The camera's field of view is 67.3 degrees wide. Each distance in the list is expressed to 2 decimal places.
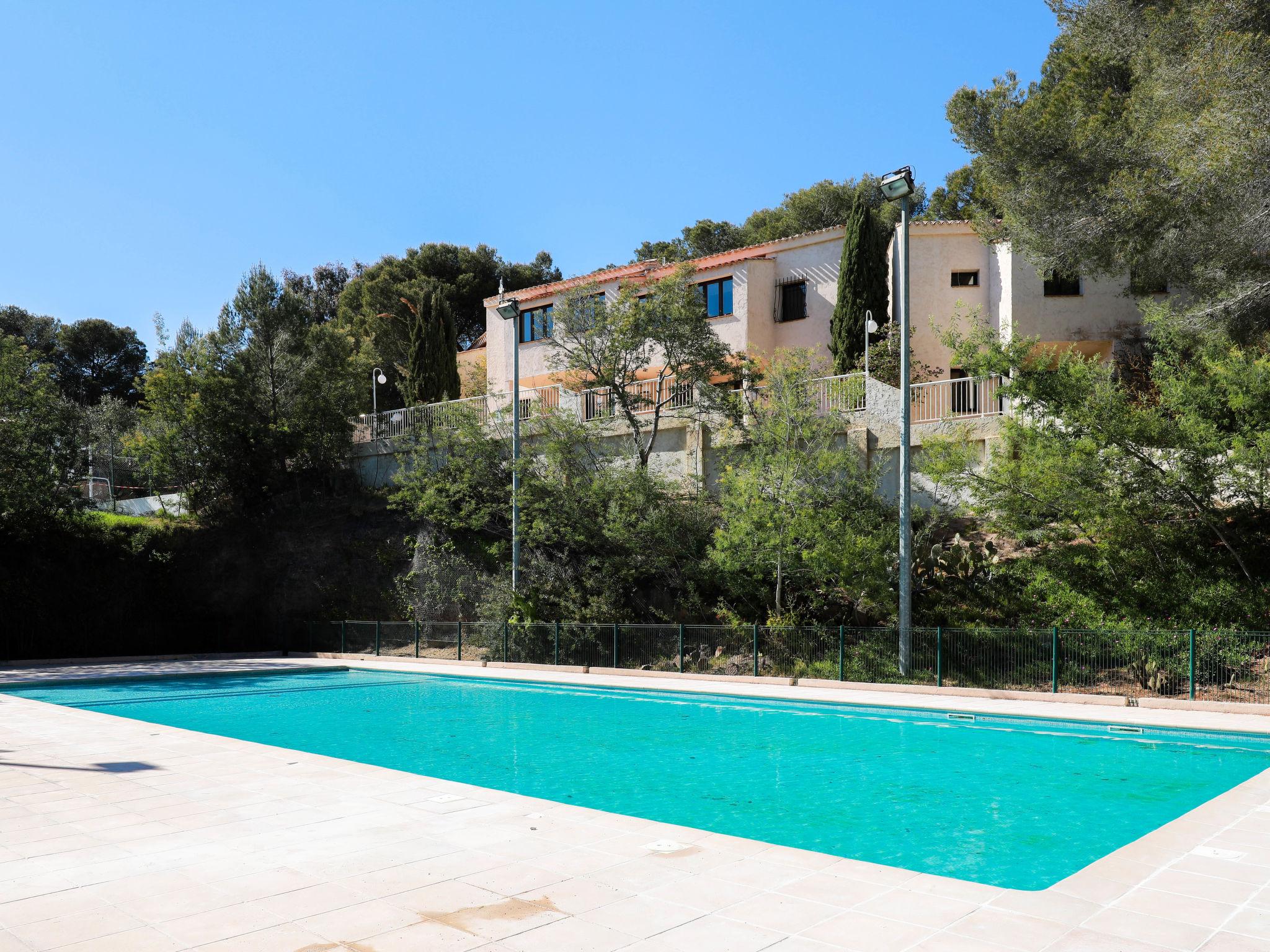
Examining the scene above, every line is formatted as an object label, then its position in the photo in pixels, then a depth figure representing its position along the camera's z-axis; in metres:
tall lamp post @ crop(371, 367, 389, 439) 35.78
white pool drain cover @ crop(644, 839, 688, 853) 6.71
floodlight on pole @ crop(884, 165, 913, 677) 17.62
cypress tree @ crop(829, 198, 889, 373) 30.38
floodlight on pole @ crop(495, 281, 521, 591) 23.73
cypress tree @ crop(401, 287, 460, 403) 40.50
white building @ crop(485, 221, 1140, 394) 28.25
